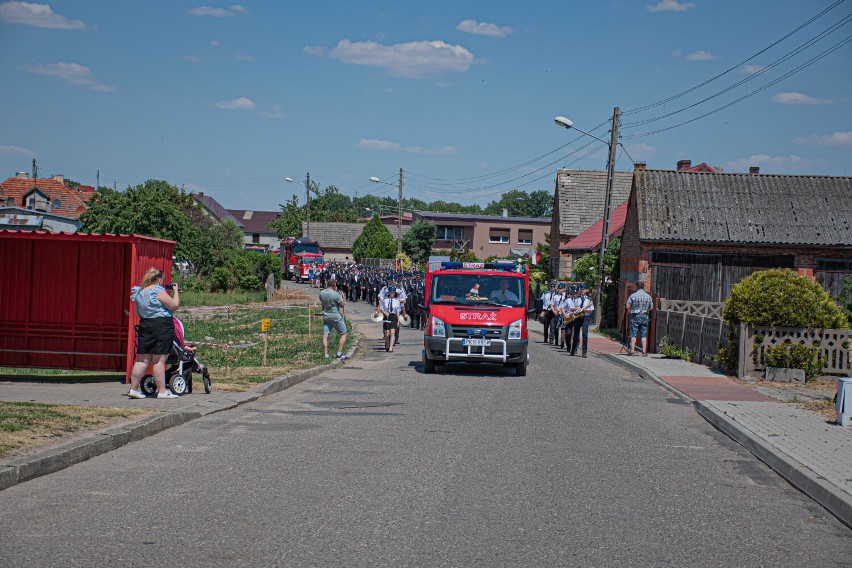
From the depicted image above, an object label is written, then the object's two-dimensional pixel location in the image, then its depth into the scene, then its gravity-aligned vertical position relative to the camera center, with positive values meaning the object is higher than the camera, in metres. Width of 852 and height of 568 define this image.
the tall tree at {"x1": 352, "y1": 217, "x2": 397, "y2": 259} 77.69 +3.61
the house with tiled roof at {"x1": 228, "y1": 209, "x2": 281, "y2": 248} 135.38 +7.15
